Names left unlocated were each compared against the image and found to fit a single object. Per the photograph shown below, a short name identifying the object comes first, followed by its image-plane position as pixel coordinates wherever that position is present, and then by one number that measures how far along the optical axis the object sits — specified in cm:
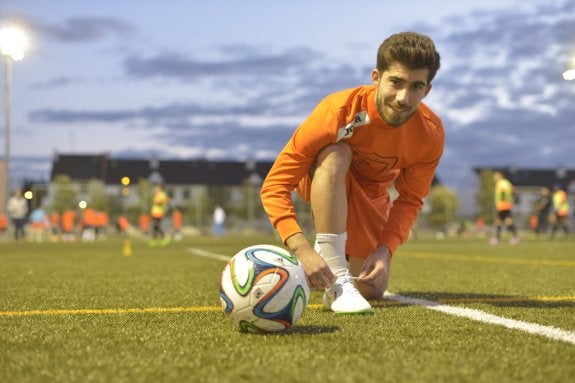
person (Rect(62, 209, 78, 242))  3769
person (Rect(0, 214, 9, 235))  3184
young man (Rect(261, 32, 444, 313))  377
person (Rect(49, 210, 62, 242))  4522
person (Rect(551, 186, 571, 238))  2592
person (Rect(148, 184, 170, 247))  2098
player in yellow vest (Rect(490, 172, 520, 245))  1911
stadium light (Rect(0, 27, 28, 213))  2691
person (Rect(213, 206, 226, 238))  4106
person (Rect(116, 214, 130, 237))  4561
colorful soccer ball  328
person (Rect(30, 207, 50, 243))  3424
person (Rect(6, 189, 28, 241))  2548
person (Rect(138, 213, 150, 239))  4772
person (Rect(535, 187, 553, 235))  2661
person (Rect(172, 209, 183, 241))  4006
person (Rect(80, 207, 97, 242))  3600
